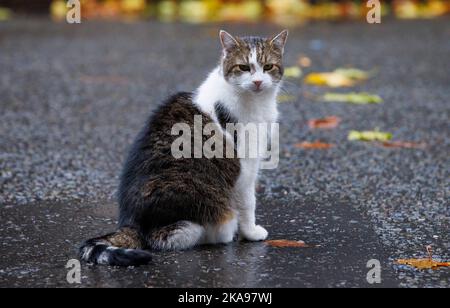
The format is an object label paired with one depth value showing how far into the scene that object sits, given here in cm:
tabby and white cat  551
